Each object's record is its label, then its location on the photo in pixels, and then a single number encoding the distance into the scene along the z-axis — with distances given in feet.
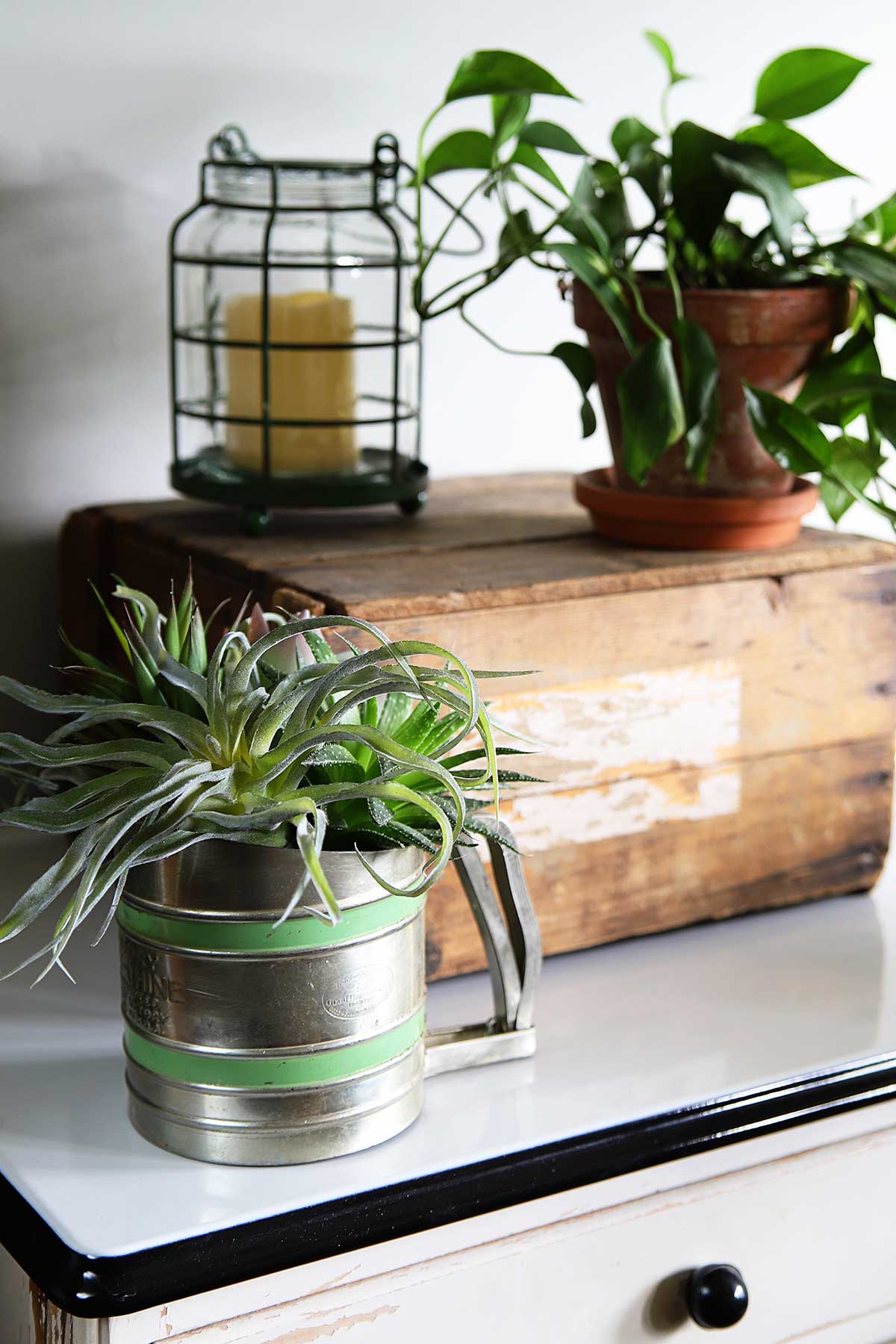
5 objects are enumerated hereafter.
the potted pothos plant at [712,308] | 5.18
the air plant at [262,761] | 4.28
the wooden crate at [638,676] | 5.06
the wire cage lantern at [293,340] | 5.43
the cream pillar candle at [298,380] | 5.42
